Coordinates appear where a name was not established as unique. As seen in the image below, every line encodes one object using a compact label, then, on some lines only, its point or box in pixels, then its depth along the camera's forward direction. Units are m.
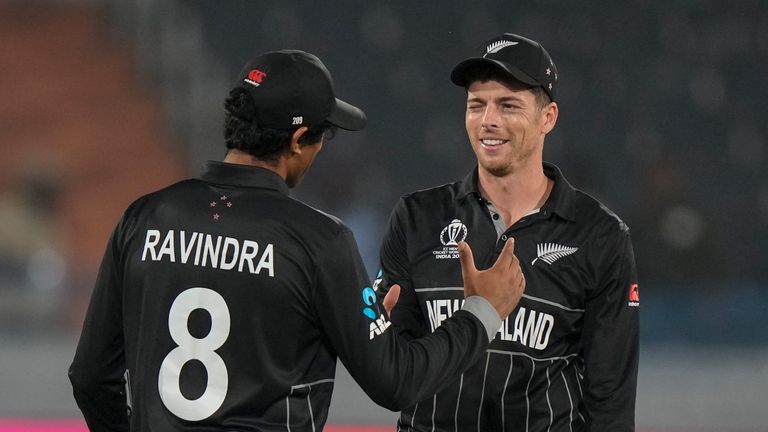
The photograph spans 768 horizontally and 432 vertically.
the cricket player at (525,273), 15.38
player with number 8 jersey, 15.00
